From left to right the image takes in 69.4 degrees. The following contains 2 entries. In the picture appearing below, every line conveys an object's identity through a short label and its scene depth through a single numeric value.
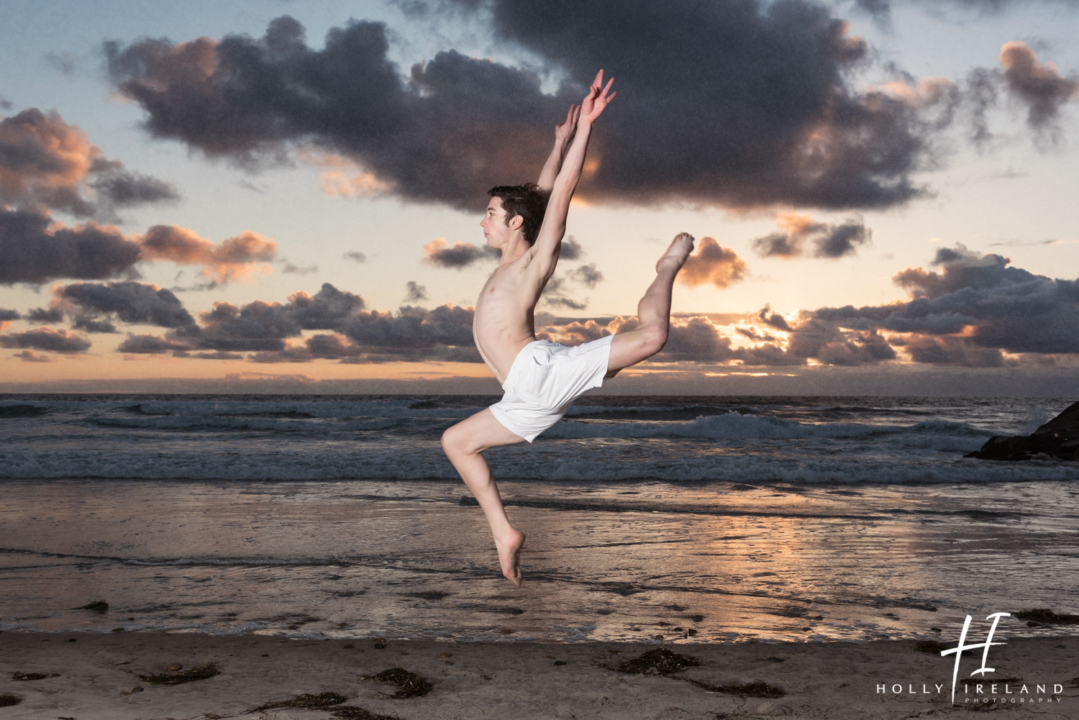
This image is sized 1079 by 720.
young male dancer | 3.65
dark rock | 17.86
